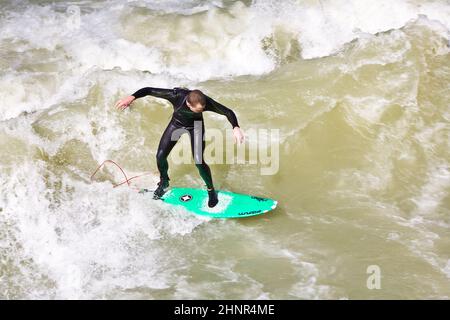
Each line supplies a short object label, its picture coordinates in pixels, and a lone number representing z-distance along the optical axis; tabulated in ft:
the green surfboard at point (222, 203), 43.01
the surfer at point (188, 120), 37.58
